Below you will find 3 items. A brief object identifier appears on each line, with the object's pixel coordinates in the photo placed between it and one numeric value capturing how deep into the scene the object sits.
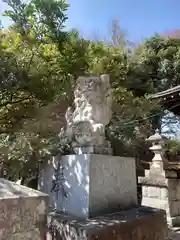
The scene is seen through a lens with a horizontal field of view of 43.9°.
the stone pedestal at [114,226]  2.40
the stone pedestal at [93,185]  2.78
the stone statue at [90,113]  3.11
